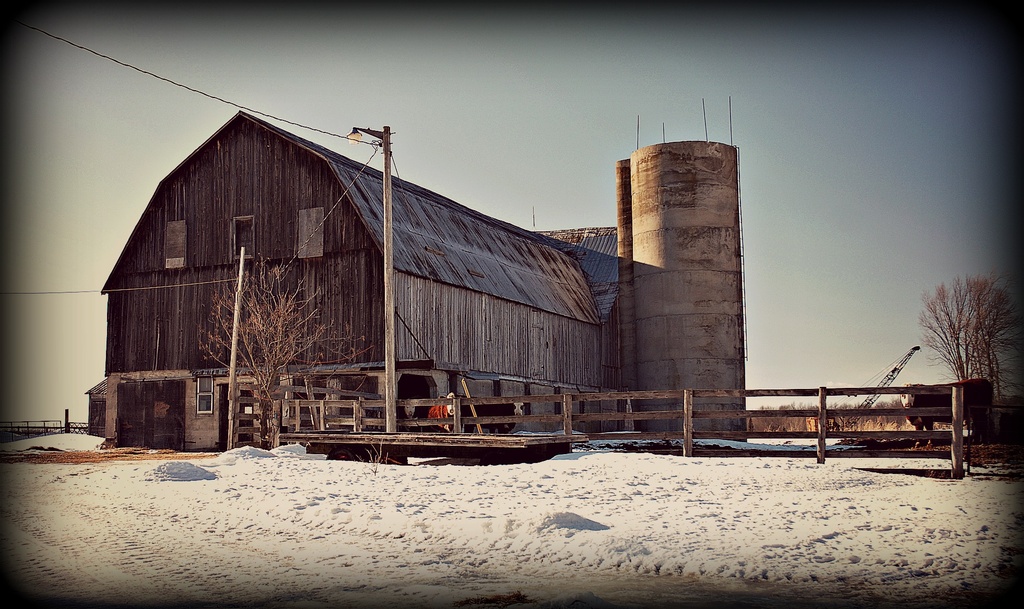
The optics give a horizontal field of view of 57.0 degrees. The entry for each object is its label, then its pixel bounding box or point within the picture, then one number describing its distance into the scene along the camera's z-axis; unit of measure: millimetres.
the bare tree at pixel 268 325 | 29406
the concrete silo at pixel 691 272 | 40719
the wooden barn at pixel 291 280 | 30250
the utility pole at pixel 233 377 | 25578
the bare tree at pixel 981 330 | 48812
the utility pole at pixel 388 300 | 22016
